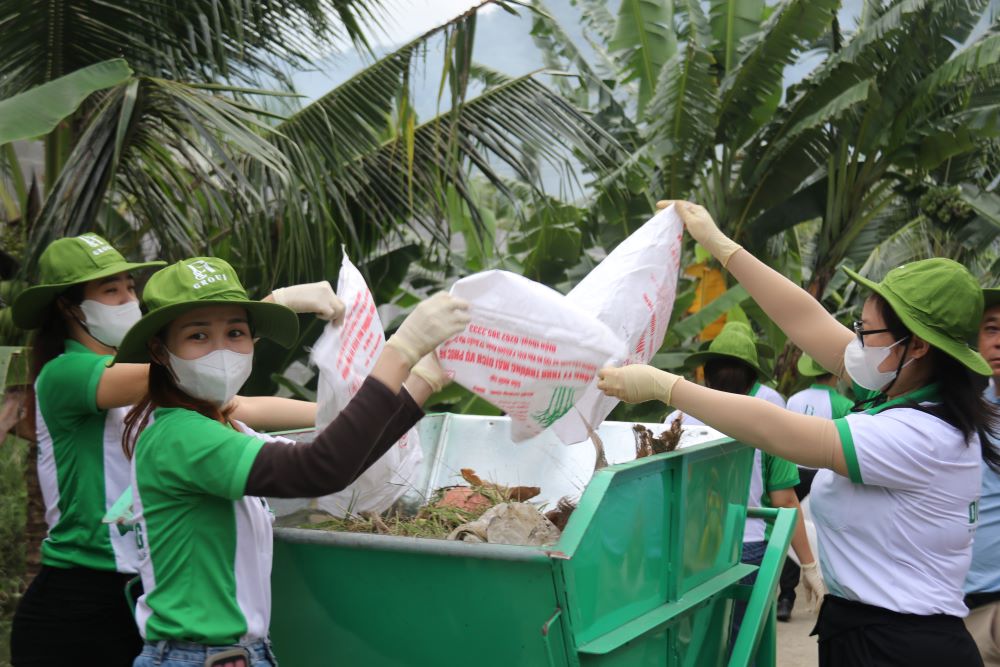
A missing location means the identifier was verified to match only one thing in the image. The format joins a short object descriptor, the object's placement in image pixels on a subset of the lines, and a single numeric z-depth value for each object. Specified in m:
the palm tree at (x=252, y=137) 4.33
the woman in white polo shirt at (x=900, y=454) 2.39
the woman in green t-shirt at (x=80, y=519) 2.55
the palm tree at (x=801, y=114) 8.52
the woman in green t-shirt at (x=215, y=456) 1.93
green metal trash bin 2.16
